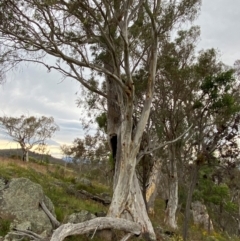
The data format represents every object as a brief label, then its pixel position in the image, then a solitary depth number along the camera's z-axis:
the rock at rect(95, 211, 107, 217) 10.34
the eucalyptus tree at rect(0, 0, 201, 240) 9.47
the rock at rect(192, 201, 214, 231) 25.53
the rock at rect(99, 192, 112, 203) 16.22
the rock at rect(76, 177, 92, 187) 19.20
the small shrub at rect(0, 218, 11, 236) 7.58
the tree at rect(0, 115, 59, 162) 36.66
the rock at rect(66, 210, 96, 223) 8.67
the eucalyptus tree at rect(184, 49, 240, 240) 12.35
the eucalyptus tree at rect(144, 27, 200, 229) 14.32
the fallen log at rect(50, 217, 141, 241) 7.07
